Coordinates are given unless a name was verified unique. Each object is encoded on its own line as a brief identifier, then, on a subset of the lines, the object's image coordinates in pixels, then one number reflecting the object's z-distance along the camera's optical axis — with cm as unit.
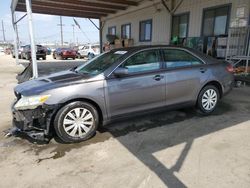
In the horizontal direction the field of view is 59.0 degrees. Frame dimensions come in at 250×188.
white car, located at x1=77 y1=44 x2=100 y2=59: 2499
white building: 877
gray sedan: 335
